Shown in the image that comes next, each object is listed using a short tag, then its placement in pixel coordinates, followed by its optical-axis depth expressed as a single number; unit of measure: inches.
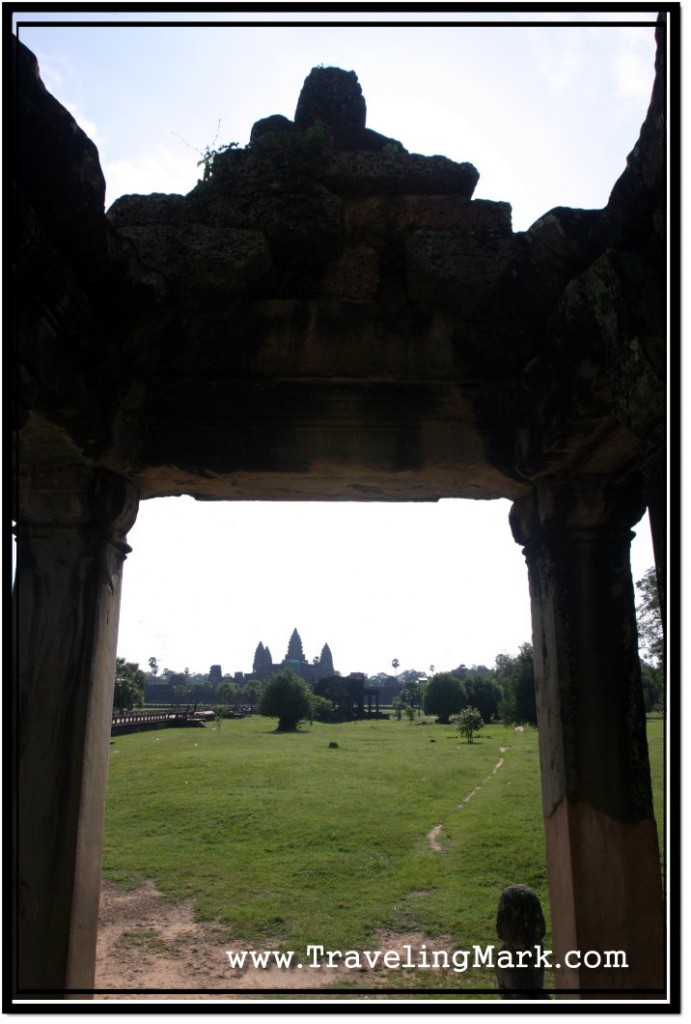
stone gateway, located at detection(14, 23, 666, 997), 109.9
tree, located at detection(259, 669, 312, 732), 1568.7
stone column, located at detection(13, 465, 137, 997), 107.4
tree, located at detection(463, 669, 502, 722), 2174.0
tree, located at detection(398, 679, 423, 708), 2901.1
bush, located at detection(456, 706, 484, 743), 1354.9
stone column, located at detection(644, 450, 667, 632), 76.9
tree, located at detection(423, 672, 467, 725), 2097.7
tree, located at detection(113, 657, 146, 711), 1737.2
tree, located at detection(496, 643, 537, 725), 1325.0
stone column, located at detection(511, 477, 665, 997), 114.3
